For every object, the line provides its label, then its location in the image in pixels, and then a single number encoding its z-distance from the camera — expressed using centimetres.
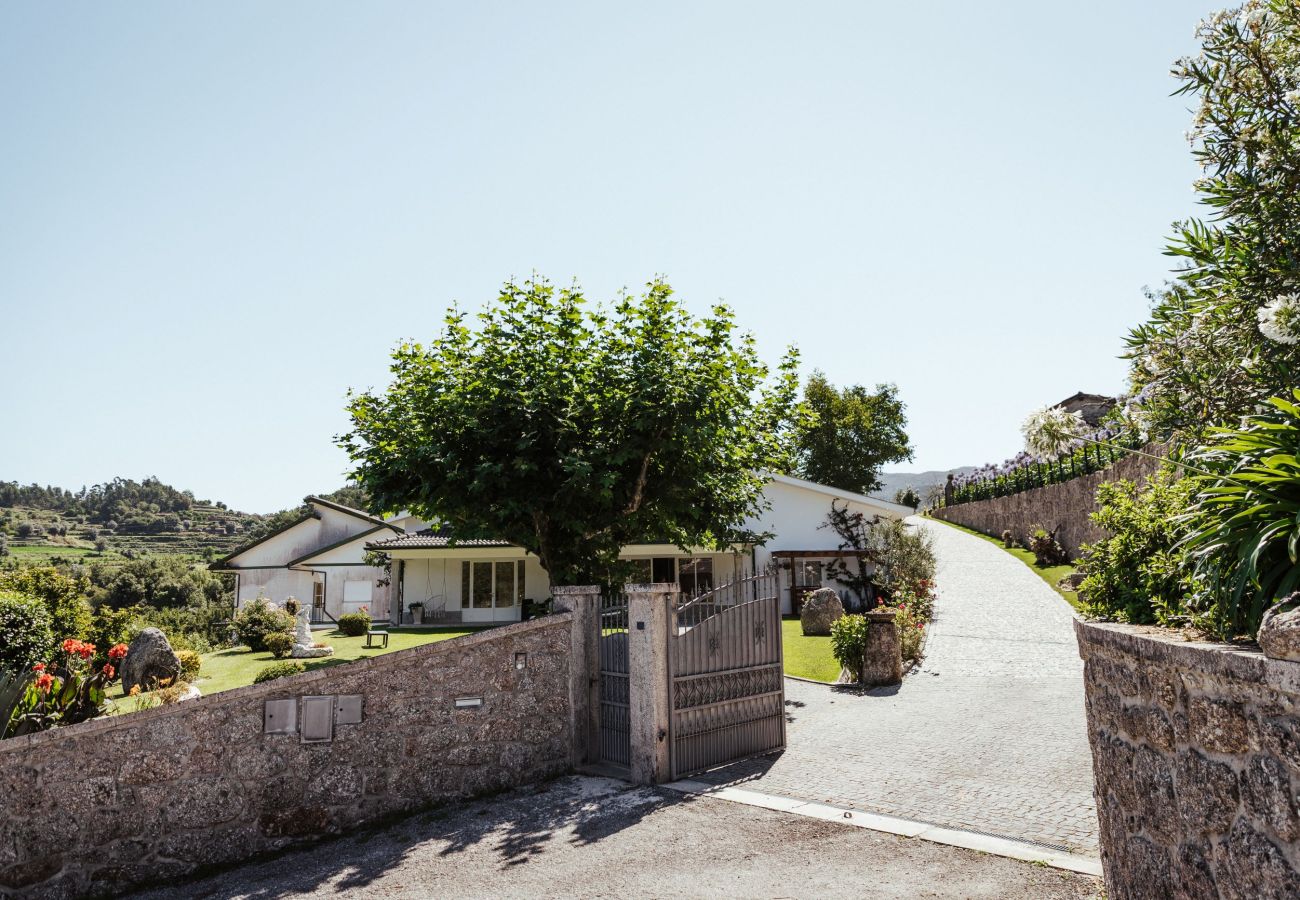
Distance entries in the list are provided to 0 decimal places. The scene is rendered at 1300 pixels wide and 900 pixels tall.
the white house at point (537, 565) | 2891
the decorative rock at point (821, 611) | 2209
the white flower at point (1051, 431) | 761
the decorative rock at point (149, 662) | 1489
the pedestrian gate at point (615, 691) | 993
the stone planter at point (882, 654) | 1531
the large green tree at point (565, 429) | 1258
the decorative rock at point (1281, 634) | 272
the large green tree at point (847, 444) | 5062
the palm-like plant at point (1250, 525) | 333
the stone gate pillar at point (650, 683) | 934
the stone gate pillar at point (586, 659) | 1017
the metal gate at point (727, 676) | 966
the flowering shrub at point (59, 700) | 822
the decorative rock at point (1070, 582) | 2414
